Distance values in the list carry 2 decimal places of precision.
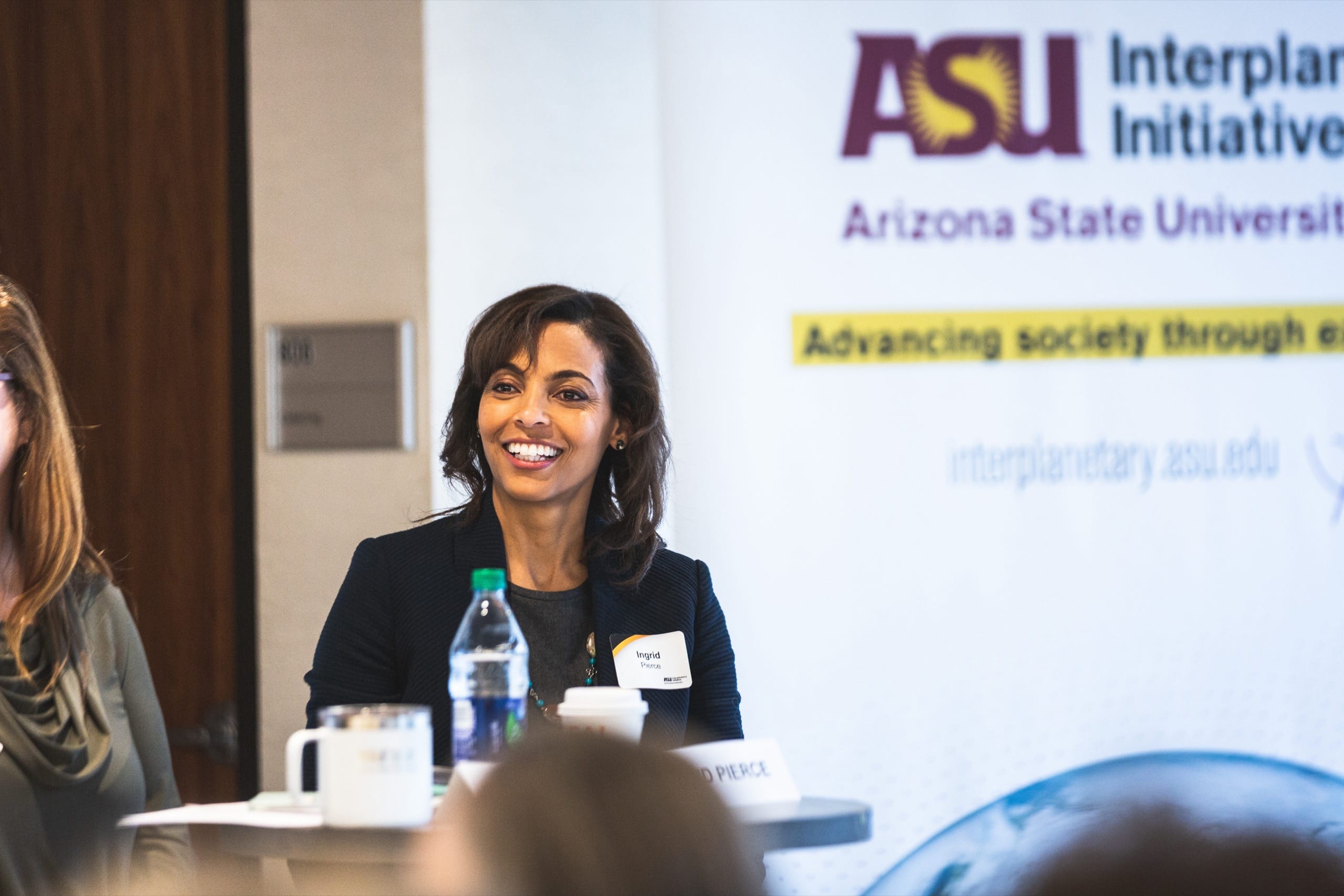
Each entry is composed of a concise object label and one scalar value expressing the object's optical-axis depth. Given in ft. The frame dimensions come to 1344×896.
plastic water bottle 12.55
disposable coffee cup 12.20
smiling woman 13.63
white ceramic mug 11.63
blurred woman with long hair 13.29
